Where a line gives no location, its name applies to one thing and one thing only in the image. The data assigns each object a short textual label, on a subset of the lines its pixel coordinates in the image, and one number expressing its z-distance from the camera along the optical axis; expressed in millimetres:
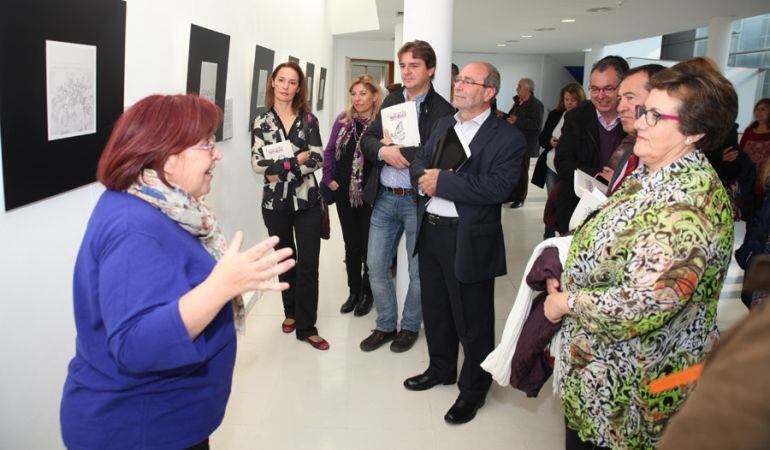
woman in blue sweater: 1328
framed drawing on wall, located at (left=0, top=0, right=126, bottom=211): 1797
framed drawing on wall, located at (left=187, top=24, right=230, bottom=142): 3570
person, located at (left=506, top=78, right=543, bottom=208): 8438
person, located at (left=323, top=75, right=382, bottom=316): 4258
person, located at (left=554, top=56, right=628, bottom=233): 3334
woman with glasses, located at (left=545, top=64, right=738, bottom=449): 1627
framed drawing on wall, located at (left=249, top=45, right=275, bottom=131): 5039
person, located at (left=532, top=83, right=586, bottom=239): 6080
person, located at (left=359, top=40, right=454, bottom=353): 3521
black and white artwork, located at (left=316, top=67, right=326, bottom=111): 9831
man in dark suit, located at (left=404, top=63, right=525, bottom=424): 2877
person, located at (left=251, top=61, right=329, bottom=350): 3773
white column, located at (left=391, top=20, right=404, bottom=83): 11174
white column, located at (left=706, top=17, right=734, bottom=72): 10883
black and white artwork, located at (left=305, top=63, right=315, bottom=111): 8195
